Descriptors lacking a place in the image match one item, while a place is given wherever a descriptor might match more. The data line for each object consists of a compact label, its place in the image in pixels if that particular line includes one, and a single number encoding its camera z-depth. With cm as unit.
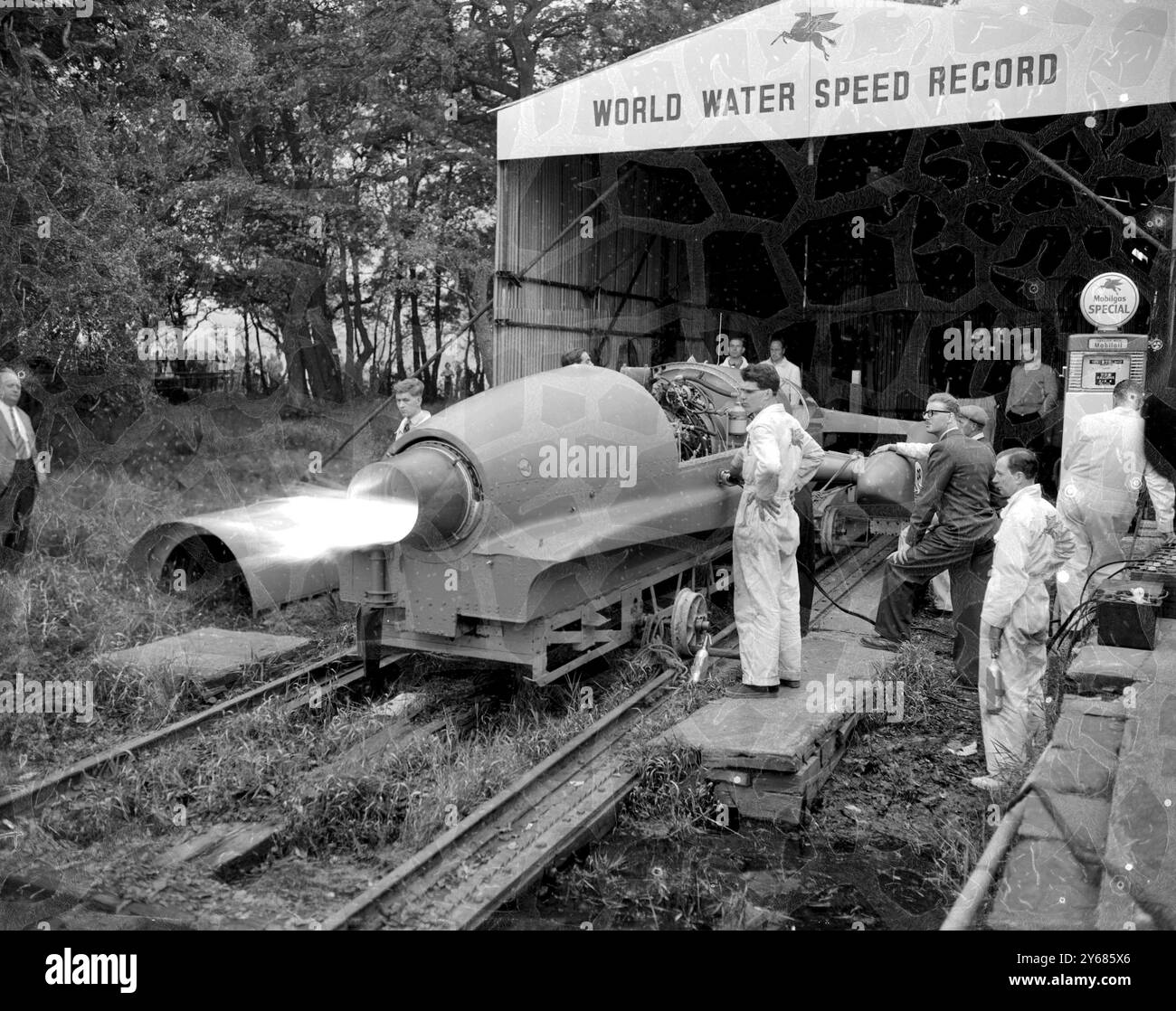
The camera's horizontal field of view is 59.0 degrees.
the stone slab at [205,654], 651
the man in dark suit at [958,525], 675
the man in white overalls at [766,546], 614
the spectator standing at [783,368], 1041
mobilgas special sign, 921
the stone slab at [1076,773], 410
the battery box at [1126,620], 540
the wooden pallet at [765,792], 512
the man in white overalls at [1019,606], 517
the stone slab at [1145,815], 322
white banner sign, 923
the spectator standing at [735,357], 977
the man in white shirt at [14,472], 795
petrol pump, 899
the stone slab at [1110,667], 496
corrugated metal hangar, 964
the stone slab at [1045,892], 333
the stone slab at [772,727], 516
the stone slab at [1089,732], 440
